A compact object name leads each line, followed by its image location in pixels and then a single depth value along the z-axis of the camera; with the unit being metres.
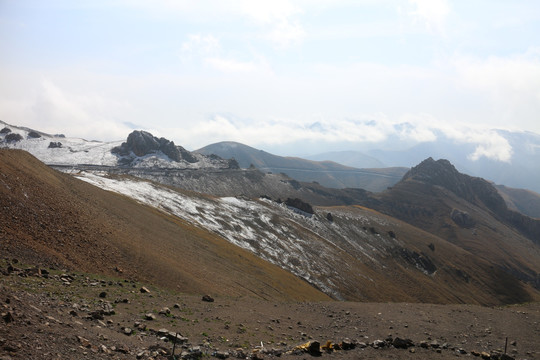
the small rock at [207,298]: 29.91
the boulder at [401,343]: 23.58
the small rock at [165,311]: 22.69
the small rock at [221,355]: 18.03
